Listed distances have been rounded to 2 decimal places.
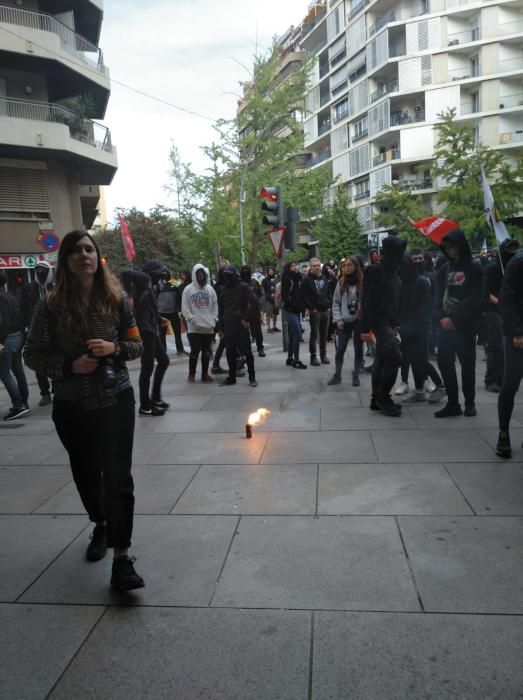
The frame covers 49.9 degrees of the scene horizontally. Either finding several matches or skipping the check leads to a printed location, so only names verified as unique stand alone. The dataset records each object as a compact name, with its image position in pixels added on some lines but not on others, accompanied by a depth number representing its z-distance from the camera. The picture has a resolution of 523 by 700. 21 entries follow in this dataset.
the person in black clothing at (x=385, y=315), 6.21
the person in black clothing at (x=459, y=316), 5.70
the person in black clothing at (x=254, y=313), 8.84
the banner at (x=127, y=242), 16.42
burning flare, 5.95
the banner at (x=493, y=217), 5.79
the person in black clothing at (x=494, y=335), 7.00
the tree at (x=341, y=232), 45.50
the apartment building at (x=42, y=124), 20.62
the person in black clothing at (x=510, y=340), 4.44
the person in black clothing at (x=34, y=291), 7.46
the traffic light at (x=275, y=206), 12.50
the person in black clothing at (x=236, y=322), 8.48
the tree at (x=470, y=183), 25.39
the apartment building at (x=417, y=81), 38.44
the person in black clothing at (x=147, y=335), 6.53
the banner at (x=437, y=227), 6.11
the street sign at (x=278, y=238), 12.23
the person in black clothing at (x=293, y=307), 9.92
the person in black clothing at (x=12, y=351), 6.83
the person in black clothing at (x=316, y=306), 9.91
